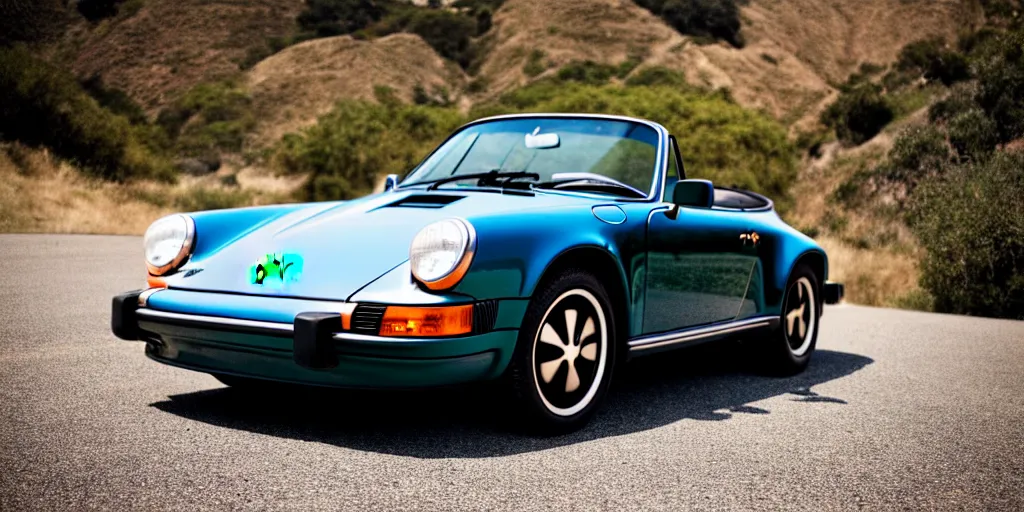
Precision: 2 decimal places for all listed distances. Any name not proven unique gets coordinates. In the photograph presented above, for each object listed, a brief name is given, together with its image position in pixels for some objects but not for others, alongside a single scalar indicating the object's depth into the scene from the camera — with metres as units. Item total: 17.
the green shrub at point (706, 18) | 75.94
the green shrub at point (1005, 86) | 20.17
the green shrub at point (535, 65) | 67.62
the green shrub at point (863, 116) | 37.41
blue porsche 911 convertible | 3.70
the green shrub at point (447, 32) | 74.75
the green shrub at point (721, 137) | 26.57
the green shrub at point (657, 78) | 59.78
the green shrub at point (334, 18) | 75.94
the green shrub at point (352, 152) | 29.52
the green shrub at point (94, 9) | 68.38
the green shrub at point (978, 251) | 10.96
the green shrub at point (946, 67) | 34.19
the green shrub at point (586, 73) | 63.38
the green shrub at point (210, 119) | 54.78
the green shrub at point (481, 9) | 80.00
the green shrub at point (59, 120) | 24.30
